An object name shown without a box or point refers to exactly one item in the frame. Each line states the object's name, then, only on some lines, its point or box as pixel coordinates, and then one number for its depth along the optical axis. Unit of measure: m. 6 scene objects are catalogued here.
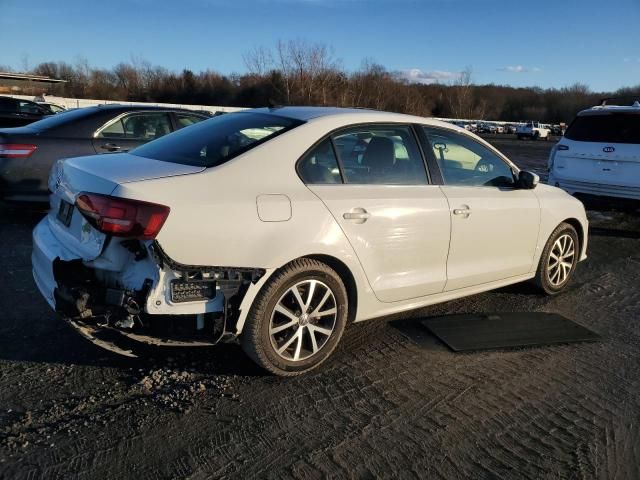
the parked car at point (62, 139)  6.40
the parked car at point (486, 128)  60.45
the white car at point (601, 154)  7.62
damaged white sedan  2.91
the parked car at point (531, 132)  54.00
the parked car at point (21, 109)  18.24
